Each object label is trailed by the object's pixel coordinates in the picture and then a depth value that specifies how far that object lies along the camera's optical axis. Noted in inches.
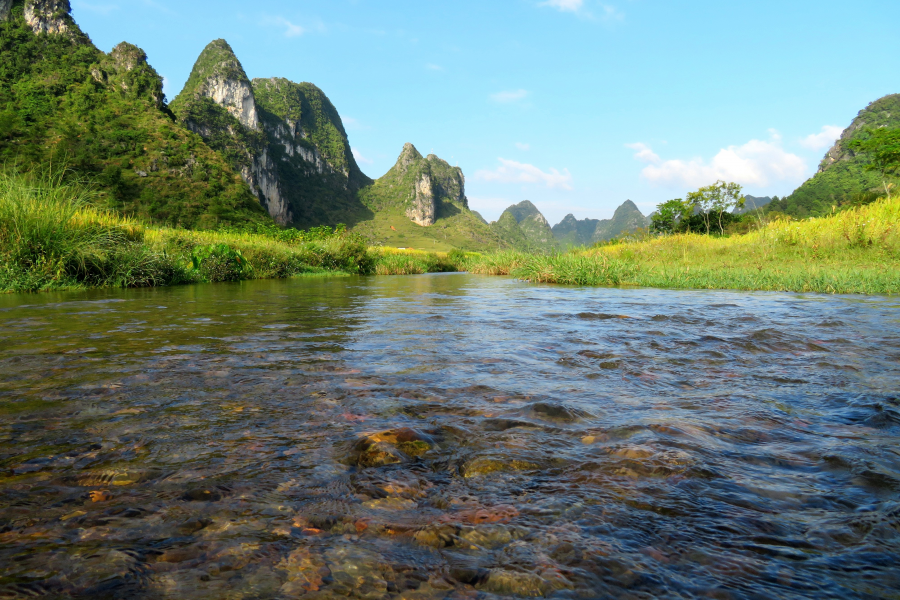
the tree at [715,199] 1521.3
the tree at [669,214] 1694.9
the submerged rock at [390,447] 73.0
